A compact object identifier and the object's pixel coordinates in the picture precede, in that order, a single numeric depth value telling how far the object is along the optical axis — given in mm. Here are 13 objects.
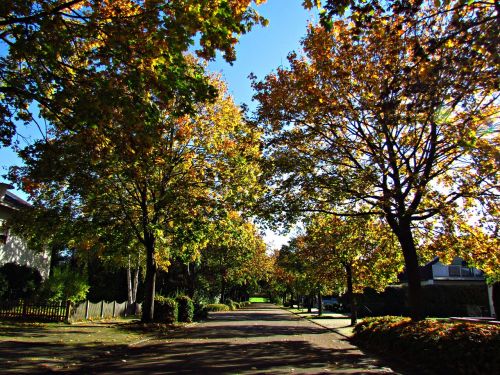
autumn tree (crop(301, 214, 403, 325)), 20203
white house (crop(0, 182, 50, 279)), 26641
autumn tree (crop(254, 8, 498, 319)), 13719
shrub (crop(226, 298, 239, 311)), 60169
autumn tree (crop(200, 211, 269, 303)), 21766
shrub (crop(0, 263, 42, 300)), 25719
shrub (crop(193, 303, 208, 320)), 31755
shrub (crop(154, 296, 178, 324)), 23906
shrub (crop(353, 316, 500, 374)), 8927
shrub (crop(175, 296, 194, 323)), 27375
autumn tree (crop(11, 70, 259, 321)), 16453
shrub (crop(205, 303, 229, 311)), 49719
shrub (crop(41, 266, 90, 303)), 22469
